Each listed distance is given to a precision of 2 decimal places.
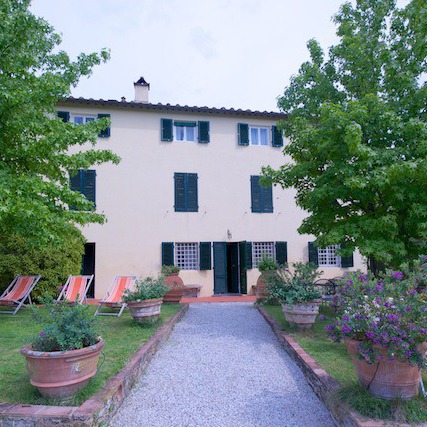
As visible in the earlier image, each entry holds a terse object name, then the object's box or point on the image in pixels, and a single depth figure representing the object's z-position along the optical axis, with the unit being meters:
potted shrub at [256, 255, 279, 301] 10.03
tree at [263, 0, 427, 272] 5.91
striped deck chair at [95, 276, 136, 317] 7.40
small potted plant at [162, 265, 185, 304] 9.68
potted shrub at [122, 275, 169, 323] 6.22
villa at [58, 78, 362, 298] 12.48
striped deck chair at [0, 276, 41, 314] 8.00
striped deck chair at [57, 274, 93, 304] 8.16
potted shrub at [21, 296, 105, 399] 3.00
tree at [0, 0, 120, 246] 5.66
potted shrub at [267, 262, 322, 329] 5.68
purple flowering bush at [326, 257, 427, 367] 2.68
